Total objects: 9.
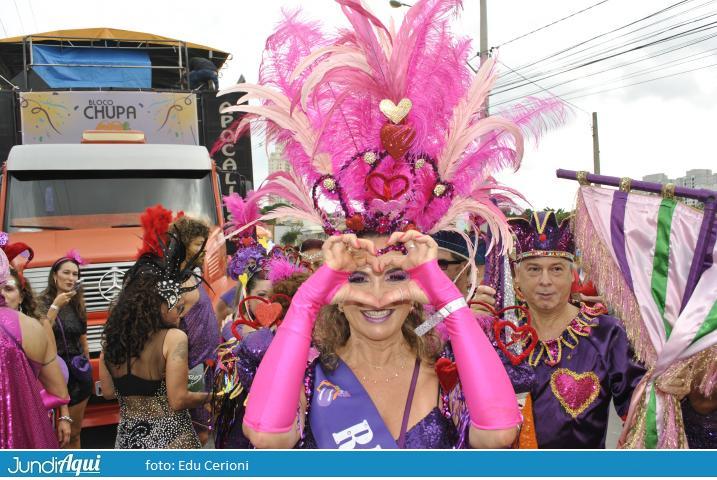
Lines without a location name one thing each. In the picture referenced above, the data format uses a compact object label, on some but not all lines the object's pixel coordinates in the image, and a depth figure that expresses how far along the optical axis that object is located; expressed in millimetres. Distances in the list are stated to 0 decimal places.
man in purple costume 2902
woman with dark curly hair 3340
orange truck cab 6250
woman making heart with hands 1956
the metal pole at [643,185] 2271
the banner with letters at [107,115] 7504
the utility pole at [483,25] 12953
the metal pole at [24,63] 8744
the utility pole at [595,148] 24350
